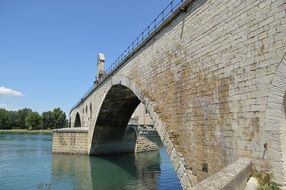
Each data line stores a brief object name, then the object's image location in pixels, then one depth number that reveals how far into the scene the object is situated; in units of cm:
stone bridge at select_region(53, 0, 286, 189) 616
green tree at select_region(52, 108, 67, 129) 10031
